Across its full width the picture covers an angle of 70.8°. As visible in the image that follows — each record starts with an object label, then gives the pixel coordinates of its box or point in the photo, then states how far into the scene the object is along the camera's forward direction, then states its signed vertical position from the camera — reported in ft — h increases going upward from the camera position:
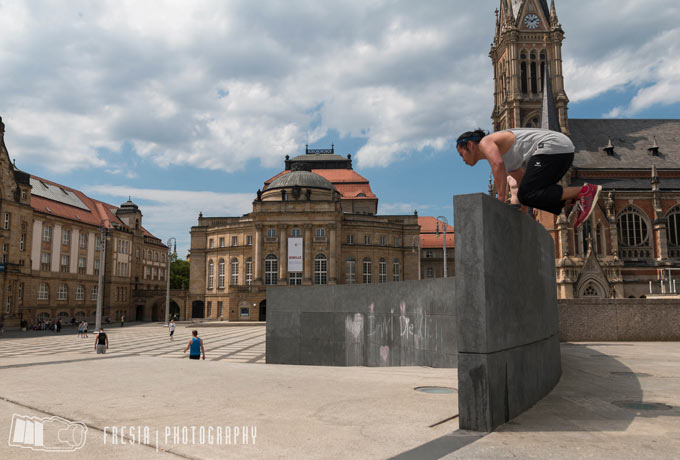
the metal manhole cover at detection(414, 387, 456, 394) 28.43 -6.19
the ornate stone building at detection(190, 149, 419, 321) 220.02 +19.60
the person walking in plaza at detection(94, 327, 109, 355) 67.51 -7.95
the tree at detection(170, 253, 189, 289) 341.82 +9.38
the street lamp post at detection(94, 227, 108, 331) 139.24 -6.35
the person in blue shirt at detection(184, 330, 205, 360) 53.52 -6.76
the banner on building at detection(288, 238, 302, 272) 207.31 +14.04
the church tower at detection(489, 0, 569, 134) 215.31 +104.01
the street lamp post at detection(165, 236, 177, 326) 186.02 -10.57
